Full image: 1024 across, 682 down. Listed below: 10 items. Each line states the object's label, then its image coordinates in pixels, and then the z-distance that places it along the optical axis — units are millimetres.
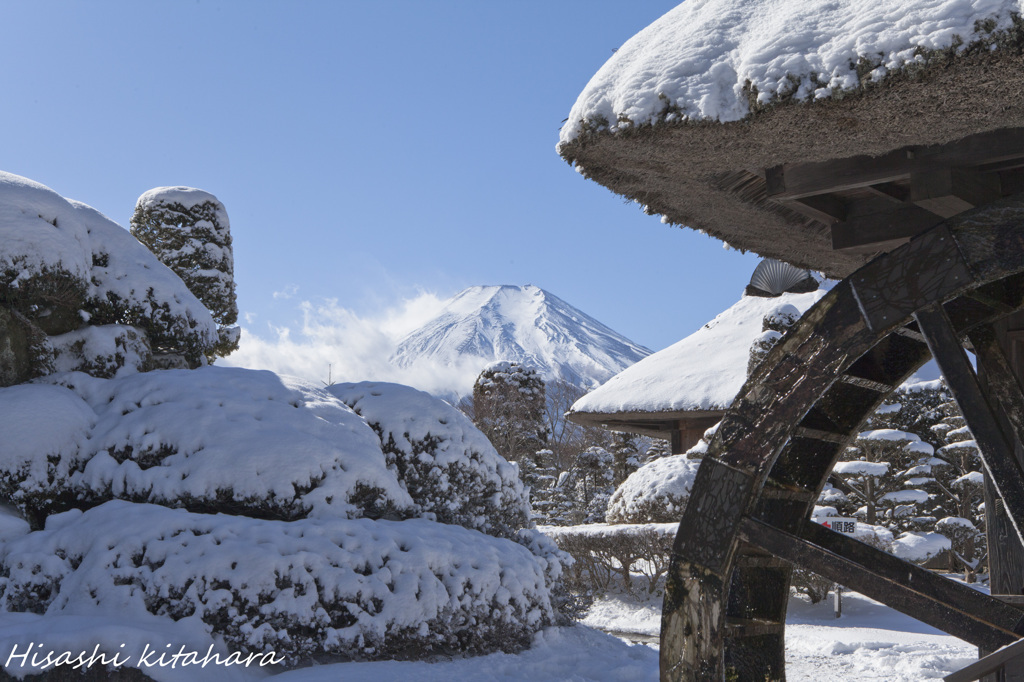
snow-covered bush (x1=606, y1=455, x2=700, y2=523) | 10609
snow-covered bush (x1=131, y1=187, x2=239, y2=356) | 14266
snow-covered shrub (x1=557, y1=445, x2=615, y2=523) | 20281
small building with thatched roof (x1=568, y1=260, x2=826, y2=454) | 13539
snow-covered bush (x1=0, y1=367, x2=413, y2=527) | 5500
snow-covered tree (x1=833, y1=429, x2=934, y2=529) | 11383
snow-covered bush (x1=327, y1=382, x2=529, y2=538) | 6395
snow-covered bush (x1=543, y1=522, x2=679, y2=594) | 9711
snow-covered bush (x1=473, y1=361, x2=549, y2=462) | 21250
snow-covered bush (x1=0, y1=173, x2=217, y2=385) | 6367
